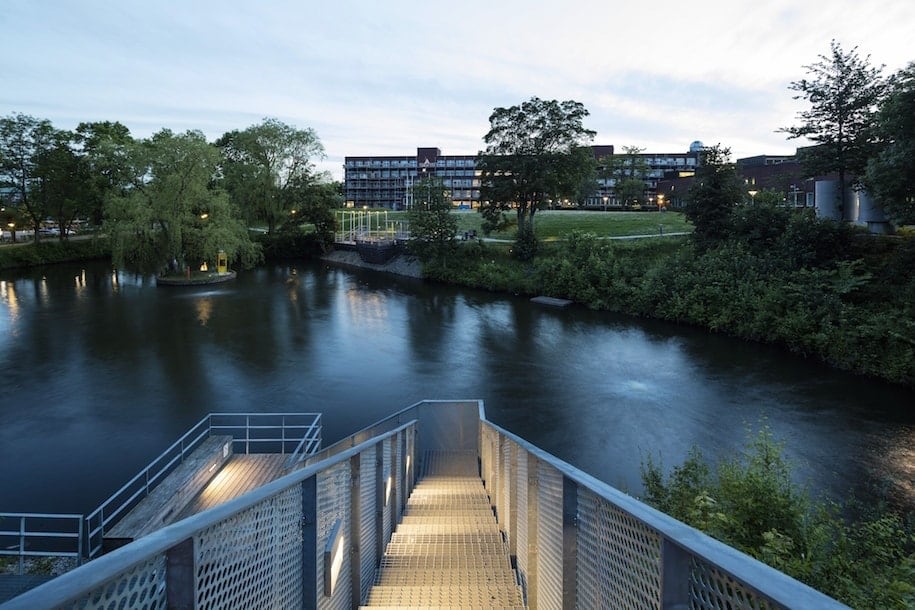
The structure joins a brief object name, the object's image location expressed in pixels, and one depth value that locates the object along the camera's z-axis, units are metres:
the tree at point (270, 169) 54.12
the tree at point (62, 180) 50.59
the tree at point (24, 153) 49.81
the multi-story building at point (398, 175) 105.25
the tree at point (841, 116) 26.39
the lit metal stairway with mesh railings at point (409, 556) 1.38
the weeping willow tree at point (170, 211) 37.19
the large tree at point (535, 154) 41.56
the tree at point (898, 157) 19.33
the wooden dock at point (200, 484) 8.75
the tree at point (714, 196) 30.91
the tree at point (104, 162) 40.06
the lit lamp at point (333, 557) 2.94
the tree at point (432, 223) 44.22
